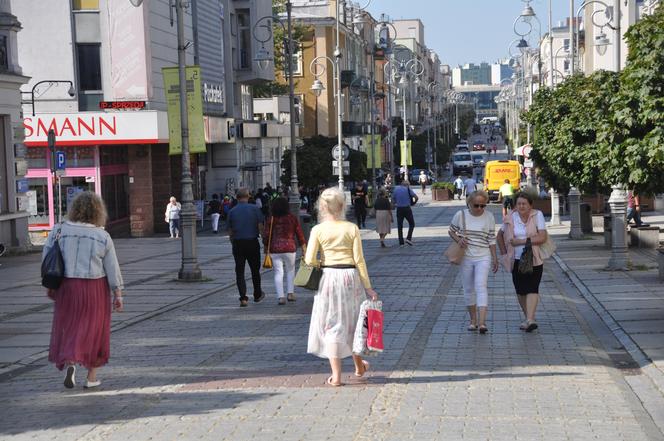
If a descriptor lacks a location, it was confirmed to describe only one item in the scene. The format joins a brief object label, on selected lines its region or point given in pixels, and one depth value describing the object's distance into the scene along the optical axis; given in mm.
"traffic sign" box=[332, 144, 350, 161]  46947
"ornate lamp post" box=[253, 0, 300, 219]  36216
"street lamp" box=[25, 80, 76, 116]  37306
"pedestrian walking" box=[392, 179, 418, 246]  31781
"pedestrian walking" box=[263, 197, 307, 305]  16766
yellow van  63719
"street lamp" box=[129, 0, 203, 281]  21500
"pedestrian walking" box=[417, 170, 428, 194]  77762
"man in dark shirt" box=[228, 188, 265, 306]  16703
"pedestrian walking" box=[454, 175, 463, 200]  70812
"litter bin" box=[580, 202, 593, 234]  33719
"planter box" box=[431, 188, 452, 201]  68062
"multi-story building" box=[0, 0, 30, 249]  30688
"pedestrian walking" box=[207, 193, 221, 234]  41750
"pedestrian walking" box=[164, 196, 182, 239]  39031
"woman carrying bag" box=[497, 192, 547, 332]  13305
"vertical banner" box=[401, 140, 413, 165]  72625
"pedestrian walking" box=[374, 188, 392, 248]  31578
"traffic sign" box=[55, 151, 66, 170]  27734
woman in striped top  13062
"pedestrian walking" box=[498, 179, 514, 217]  36391
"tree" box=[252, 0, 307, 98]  75188
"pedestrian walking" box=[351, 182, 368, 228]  42844
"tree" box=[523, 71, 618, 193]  25906
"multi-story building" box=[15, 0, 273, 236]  40000
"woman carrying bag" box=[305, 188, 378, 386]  9773
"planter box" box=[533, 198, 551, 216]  46547
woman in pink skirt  9789
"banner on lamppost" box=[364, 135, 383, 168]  55812
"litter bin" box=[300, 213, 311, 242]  31247
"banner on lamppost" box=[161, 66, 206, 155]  22562
